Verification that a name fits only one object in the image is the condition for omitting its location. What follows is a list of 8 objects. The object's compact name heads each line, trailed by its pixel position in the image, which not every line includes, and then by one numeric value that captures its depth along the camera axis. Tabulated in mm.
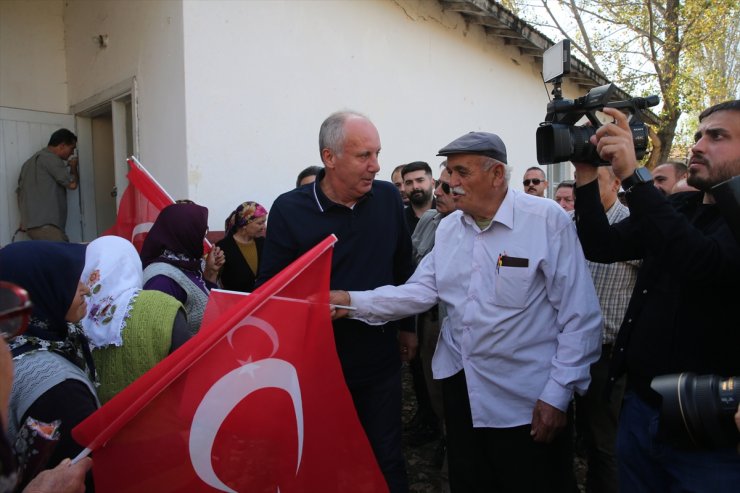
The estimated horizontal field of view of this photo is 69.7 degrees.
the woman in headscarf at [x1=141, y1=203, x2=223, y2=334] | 2779
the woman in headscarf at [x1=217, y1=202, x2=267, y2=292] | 4250
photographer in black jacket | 1620
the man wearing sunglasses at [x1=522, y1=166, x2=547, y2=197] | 5418
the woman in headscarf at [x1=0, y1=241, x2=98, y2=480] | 1528
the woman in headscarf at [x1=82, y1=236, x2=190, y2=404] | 2105
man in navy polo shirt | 2531
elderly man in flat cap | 2135
